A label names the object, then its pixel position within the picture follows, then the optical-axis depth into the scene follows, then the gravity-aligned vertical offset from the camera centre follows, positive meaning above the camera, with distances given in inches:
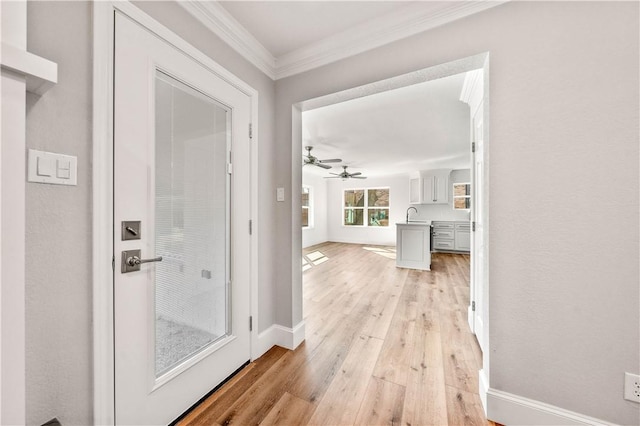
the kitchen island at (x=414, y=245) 197.9 -27.4
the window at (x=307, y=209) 330.0 +5.2
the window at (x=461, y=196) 285.1 +20.1
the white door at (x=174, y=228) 45.0 -3.6
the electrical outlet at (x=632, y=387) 45.1 -32.7
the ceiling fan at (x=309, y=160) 182.5 +40.7
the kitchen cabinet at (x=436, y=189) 283.7 +28.4
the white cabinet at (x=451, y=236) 275.9 -26.8
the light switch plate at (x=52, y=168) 34.8 +6.7
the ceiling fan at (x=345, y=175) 258.0 +40.8
